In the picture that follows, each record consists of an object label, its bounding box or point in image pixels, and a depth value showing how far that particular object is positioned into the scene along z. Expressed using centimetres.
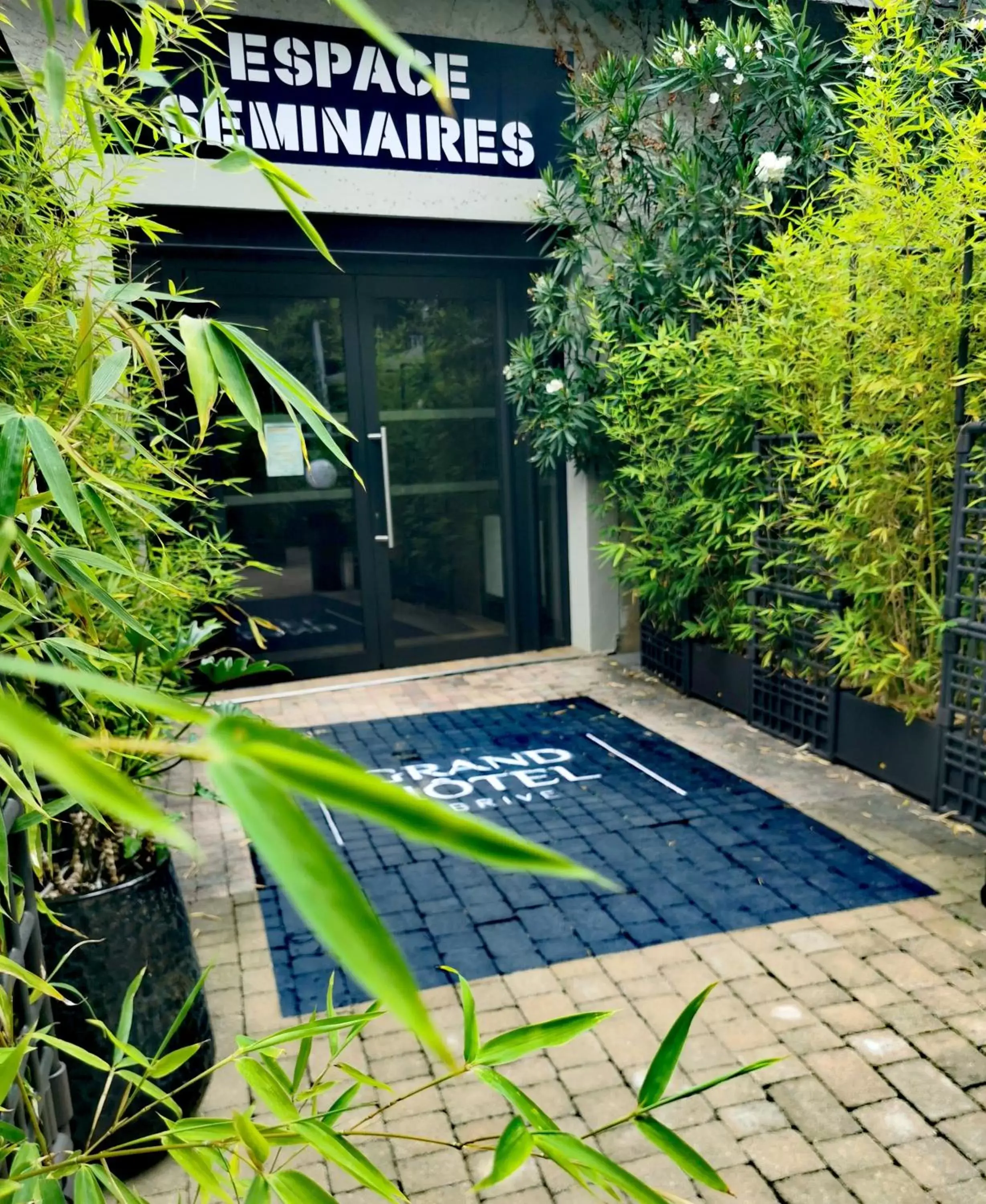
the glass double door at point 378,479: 584
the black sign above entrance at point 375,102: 525
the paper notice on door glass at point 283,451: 575
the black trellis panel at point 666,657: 559
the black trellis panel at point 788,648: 434
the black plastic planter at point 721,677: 506
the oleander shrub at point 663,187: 532
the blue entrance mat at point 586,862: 293
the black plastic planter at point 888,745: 380
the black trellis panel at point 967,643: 336
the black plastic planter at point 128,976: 197
